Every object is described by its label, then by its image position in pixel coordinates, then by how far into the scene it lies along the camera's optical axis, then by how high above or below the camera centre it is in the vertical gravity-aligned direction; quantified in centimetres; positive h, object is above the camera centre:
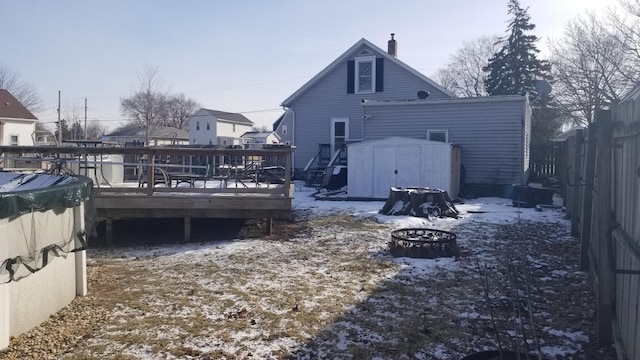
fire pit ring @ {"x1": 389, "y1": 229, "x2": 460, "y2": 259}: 688 -114
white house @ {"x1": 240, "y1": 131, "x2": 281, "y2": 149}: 5038 +348
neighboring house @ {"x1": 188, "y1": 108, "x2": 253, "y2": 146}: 5244 +462
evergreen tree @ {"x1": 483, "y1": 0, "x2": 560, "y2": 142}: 3106 +719
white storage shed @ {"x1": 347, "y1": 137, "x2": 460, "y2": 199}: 1316 +13
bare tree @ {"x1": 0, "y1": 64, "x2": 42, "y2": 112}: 4538 +630
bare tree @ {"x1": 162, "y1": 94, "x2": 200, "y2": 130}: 6462 +823
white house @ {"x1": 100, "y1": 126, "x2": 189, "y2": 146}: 4734 +355
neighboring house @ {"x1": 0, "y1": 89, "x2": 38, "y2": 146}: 3069 +301
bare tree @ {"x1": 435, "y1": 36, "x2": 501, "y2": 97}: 4619 +1004
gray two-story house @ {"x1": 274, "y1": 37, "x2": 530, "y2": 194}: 1487 +197
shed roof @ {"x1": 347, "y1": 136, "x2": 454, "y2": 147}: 1320 +82
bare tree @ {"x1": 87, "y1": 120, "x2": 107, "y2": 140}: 6414 +545
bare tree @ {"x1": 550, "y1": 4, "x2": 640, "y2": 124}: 2245 +550
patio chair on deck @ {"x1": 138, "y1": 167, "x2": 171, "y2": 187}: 1012 -26
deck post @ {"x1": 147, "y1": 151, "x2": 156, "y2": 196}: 812 -14
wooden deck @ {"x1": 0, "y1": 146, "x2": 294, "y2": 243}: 825 -61
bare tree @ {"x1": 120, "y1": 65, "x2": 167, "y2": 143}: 2805 +499
